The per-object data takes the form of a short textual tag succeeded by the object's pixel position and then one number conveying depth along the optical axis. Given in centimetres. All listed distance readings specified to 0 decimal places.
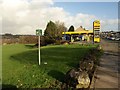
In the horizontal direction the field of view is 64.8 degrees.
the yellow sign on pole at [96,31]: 2025
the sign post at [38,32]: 720
